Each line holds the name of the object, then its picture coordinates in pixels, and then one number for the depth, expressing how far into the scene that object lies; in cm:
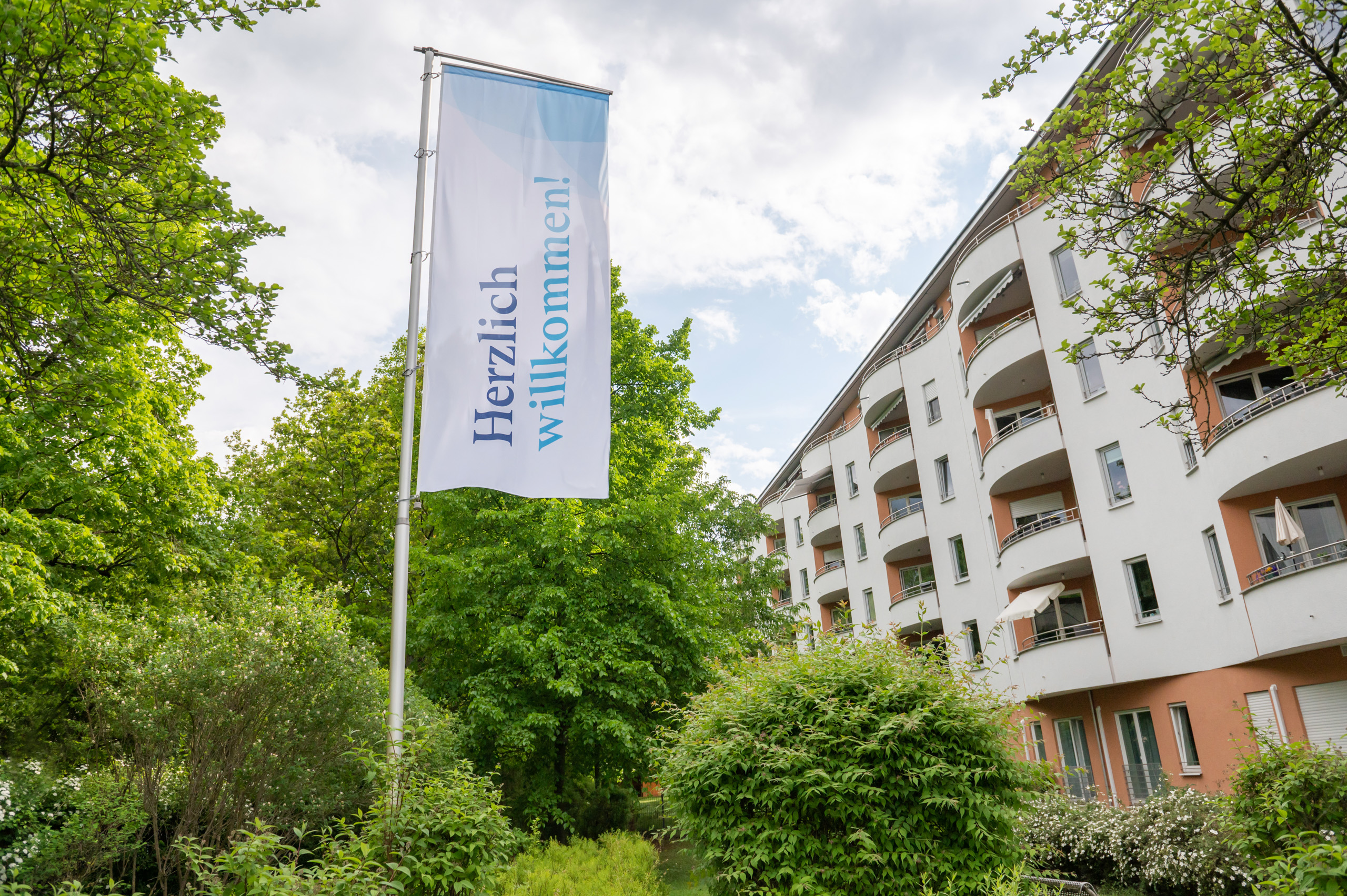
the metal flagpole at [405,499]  782
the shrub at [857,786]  794
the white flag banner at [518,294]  820
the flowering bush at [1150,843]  1289
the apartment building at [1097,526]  1644
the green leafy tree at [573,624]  1812
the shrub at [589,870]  1096
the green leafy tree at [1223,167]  775
